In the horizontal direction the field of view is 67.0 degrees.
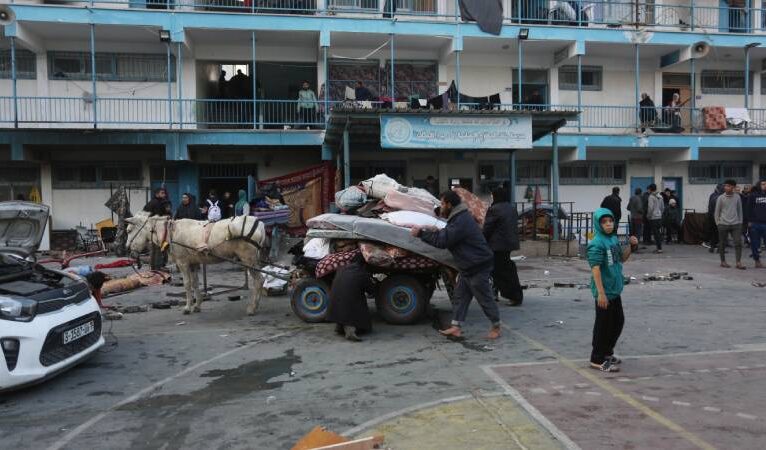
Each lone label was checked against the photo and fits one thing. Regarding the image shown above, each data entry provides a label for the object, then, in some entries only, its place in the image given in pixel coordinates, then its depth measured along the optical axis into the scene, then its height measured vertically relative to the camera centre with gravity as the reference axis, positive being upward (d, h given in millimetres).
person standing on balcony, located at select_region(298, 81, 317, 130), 18812 +3323
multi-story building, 18250 +4280
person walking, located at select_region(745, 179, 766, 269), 13242 -346
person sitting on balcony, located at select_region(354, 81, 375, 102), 18438 +3611
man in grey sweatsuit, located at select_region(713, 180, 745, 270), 12997 -268
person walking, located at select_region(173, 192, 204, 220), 15039 -65
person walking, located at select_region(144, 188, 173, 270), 12050 -50
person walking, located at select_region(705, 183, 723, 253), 16656 -654
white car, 5023 -1048
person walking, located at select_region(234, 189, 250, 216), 14520 +57
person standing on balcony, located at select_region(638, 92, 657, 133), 21641 +3468
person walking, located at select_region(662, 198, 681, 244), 19500 -555
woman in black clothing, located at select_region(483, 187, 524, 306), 8820 -536
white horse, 8547 -493
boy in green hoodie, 5594 -800
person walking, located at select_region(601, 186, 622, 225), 15260 +31
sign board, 13625 +1781
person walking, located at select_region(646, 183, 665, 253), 17719 -224
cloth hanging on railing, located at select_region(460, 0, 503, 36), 19484 +6468
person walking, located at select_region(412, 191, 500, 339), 6902 -619
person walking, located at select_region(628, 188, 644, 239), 18047 -221
